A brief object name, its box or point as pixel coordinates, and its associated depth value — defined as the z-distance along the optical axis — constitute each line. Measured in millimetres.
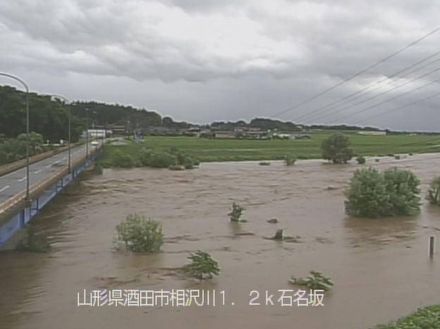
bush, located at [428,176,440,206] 49722
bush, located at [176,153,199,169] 96344
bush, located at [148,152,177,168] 96175
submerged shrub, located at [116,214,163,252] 28797
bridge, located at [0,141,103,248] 26281
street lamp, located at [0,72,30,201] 32388
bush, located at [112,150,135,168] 94500
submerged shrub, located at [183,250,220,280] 23656
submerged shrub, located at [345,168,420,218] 42312
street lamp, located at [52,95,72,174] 51694
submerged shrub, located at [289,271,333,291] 22406
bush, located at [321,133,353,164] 110188
